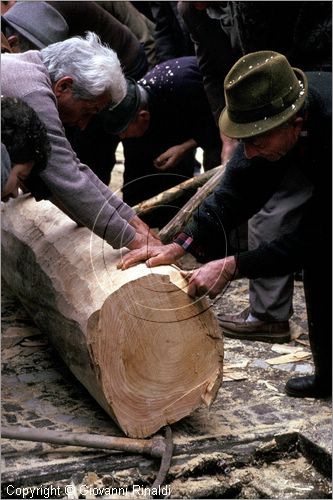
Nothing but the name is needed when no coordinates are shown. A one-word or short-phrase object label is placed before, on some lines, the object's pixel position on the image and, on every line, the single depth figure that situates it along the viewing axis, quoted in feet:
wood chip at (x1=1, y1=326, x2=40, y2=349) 17.69
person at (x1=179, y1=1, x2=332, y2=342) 16.72
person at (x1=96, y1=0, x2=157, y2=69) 23.24
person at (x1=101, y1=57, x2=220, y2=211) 19.15
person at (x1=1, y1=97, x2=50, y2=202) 11.59
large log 12.96
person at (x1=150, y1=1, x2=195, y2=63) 24.53
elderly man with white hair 13.55
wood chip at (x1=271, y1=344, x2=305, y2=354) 17.29
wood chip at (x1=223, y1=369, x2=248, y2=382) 15.95
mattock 12.78
